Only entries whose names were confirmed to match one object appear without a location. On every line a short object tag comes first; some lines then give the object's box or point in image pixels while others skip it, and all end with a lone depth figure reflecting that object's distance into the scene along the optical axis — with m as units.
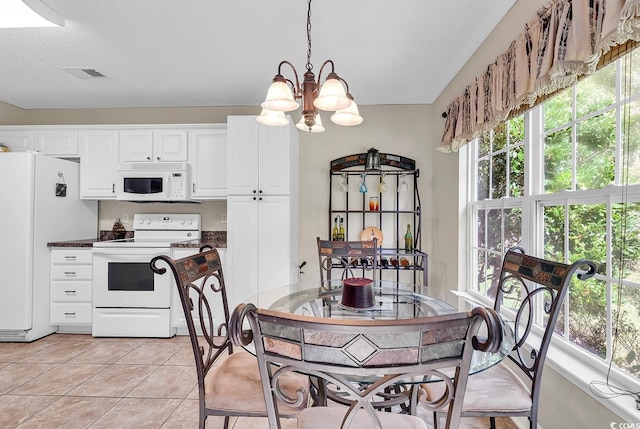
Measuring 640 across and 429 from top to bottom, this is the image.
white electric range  3.24
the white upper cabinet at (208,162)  3.56
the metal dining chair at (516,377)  1.19
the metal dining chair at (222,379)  1.33
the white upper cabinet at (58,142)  3.67
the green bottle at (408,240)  3.57
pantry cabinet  3.25
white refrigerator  3.08
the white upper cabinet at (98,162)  3.65
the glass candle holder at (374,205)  3.62
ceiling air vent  2.92
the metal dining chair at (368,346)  0.71
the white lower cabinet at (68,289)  3.32
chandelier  1.47
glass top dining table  1.34
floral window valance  1.13
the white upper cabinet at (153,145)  3.59
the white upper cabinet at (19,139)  3.70
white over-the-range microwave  3.51
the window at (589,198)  1.31
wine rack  3.62
